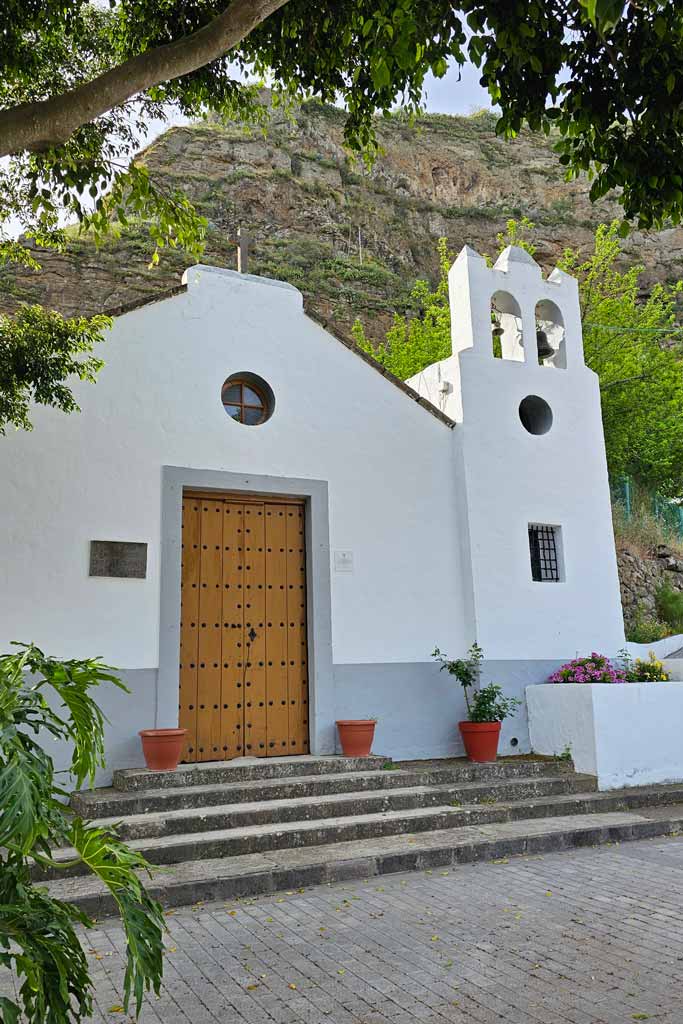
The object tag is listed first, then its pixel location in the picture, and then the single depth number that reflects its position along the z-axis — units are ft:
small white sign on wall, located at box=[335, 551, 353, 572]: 27.78
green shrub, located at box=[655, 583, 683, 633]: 52.49
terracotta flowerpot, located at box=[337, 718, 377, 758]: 25.48
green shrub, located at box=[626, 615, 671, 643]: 48.70
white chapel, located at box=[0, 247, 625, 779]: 23.79
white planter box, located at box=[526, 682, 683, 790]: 26.84
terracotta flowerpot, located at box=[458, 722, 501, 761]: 27.02
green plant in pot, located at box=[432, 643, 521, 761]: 27.07
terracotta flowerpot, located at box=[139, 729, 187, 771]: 22.47
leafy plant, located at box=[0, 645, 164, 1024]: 6.11
